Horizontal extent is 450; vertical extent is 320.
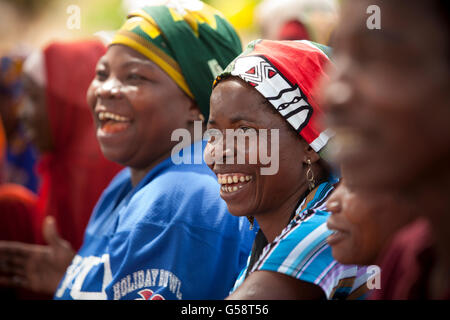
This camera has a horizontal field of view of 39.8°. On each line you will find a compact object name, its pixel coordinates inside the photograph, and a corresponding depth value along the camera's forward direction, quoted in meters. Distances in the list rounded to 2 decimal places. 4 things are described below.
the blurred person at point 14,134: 6.08
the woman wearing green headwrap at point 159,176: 2.57
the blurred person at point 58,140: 4.32
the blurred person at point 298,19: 5.29
